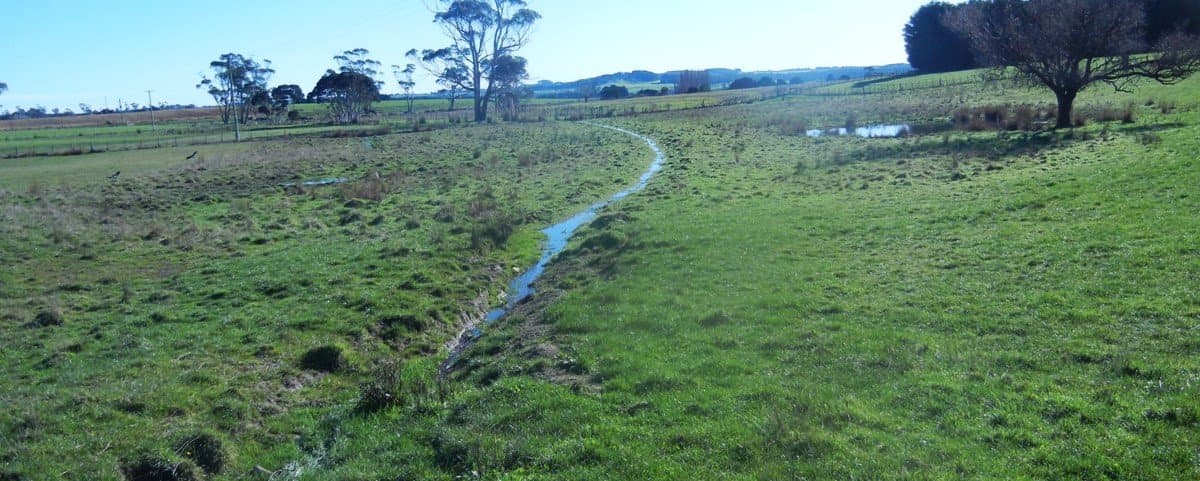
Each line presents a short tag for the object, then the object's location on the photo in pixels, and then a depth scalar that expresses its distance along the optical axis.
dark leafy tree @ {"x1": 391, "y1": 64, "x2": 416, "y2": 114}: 125.30
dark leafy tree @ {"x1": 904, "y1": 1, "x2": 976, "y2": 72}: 103.94
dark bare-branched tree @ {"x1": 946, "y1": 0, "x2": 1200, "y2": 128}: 32.75
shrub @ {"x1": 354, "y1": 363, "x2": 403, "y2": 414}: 10.38
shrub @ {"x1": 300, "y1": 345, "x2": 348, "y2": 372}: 12.50
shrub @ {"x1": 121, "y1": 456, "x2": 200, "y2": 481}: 8.81
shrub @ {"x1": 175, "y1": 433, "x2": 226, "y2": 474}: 9.12
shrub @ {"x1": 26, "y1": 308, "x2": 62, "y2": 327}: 13.88
